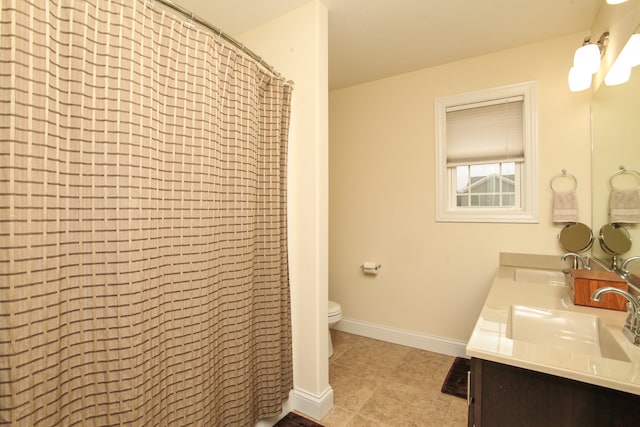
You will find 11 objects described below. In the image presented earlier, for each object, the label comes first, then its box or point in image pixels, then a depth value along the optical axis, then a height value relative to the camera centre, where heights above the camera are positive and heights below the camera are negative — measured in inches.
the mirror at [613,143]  53.5 +15.2
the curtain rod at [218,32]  45.3 +33.5
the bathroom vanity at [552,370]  31.7 -18.9
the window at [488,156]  83.9 +18.7
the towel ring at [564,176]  78.5 +10.5
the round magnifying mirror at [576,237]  75.9 -5.6
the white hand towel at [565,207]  77.0 +2.4
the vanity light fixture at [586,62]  60.7 +32.6
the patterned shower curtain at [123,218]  29.7 -0.1
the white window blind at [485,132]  87.2 +26.4
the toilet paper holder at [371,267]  106.9 -18.4
